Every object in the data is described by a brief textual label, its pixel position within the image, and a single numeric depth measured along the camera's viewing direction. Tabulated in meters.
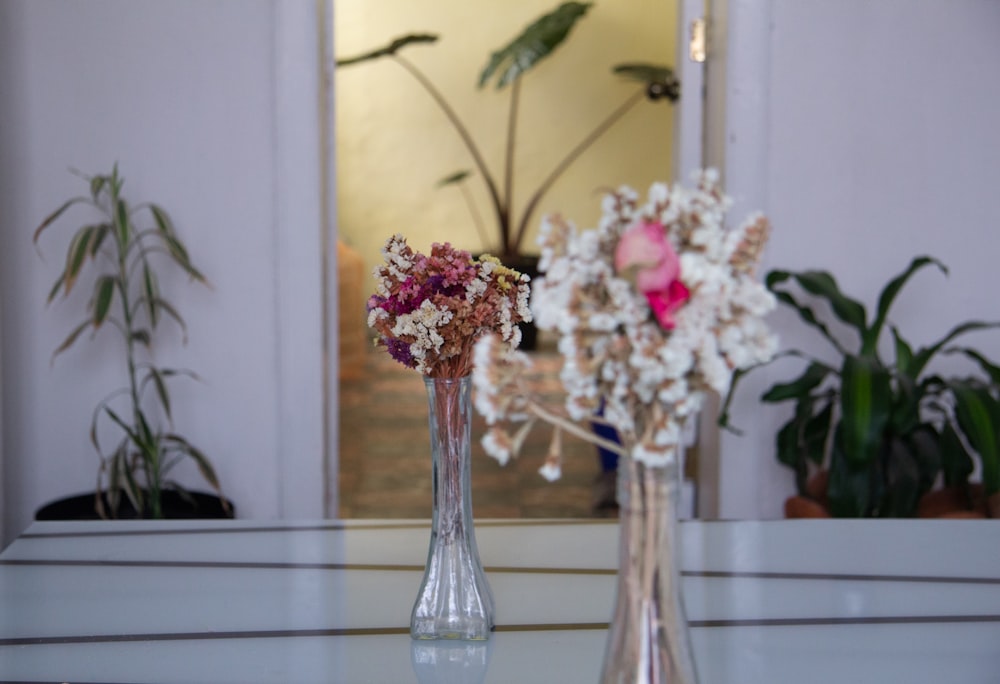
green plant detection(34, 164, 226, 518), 2.82
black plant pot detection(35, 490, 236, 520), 2.93
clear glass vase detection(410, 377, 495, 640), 1.15
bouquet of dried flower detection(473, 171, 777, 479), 0.76
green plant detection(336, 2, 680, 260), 5.97
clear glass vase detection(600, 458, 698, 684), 0.81
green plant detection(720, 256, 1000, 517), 2.68
